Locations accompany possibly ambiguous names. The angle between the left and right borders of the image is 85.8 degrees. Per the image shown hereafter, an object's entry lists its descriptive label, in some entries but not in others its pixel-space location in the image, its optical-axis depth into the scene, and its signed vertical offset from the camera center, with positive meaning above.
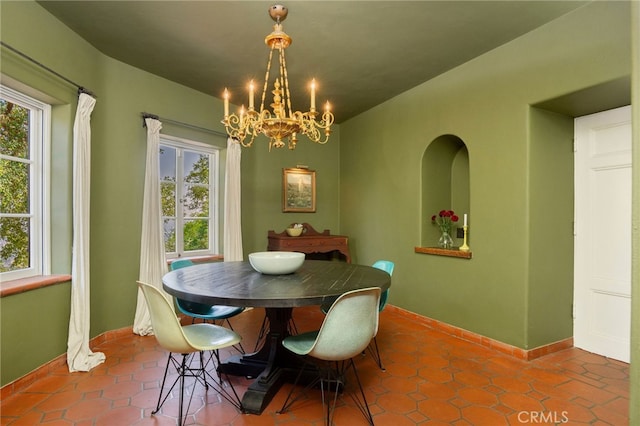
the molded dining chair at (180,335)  1.78 -0.71
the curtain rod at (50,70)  2.13 +1.01
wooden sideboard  4.43 -0.40
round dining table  1.79 -0.44
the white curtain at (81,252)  2.63 -0.31
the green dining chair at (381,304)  2.67 -0.71
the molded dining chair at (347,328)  1.74 -0.60
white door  2.77 -0.17
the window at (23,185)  2.39 +0.20
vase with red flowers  3.71 -0.14
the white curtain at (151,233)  3.32 -0.20
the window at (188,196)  3.88 +0.19
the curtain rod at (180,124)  3.43 +0.97
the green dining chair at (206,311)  2.59 -0.76
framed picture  4.90 +0.33
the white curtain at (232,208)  4.07 +0.06
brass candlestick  3.38 -0.33
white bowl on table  2.33 -0.35
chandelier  2.24 +0.63
